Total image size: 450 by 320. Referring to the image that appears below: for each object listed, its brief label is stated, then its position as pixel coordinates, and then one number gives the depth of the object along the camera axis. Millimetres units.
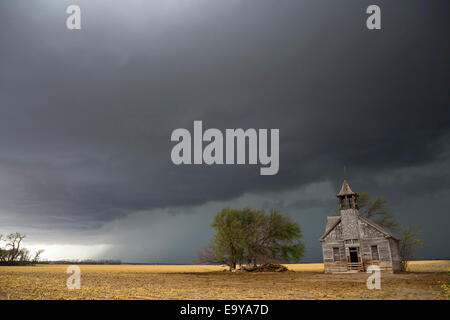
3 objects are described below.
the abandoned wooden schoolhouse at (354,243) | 32531
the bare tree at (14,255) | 70688
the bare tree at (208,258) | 47641
